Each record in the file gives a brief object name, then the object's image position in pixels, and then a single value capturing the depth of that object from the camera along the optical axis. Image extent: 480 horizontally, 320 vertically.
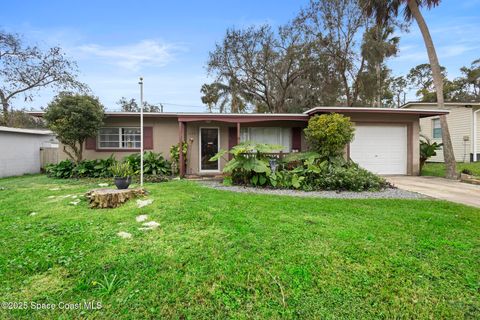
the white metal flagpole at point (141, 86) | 6.04
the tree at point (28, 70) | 15.76
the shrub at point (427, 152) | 9.96
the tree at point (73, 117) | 8.30
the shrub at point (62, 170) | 8.77
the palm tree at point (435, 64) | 8.52
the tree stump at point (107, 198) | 4.62
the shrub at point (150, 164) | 8.78
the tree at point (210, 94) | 18.86
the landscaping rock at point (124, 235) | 3.16
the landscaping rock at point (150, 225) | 3.45
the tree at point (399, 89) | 31.17
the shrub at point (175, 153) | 9.27
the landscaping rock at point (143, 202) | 4.59
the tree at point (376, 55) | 14.77
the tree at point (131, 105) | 27.50
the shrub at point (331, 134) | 7.44
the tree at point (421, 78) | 30.08
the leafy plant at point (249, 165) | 6.87
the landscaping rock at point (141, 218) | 3.80
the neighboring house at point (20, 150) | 10.11
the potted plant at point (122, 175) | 5.37
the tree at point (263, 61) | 15.83
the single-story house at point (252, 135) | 9.23
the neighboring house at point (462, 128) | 13.16
